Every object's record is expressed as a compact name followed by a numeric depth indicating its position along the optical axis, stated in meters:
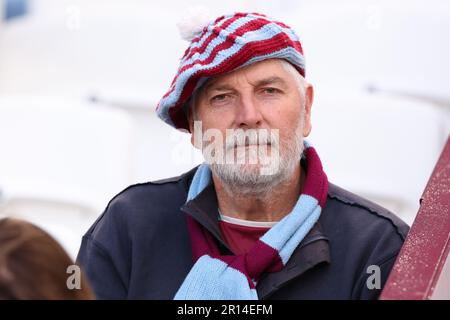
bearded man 3.63
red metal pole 3.42
